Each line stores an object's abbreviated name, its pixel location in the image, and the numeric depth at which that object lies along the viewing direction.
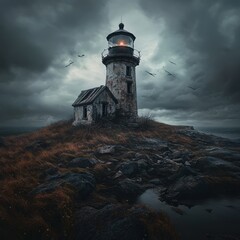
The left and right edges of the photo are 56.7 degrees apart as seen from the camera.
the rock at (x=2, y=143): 24.39
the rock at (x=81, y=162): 16.12
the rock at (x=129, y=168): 15.48
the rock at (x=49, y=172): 13.81
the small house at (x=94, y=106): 29.78
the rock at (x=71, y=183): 10.49
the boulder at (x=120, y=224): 7.15
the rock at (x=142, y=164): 16.58
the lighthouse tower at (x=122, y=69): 32.09
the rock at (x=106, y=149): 20.12
